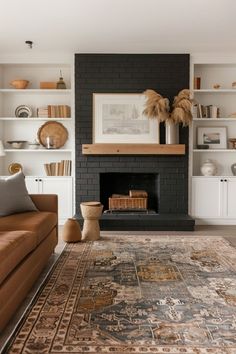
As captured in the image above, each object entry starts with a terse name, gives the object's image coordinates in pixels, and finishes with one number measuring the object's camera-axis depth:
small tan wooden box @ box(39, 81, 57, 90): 5.71
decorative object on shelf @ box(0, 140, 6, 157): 5.26
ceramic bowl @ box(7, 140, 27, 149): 5.74
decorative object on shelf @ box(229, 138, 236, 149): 5.75
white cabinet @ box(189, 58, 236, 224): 5.63
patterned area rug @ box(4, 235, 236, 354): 1.96
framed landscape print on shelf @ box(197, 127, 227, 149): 5.84
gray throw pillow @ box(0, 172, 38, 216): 3.51
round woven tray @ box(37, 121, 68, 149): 5.84
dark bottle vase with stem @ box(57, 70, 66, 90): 5.70
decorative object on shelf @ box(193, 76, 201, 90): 5.67
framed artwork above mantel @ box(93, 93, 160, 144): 5.57
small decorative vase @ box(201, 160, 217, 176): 5.67
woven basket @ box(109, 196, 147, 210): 5.59
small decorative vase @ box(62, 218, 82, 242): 4.29
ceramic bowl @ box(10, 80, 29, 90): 5.63
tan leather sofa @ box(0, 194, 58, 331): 2.15
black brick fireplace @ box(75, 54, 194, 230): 5.53
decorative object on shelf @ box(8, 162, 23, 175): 5.82
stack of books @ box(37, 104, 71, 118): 5.74
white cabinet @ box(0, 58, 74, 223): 5.91
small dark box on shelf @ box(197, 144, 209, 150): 5.78
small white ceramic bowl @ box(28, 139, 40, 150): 5.81
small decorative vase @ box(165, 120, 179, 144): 5.40
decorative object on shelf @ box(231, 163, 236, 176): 5.75
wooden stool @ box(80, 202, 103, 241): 4.46
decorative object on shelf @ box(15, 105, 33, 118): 5.85
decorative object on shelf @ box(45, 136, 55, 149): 5.78
